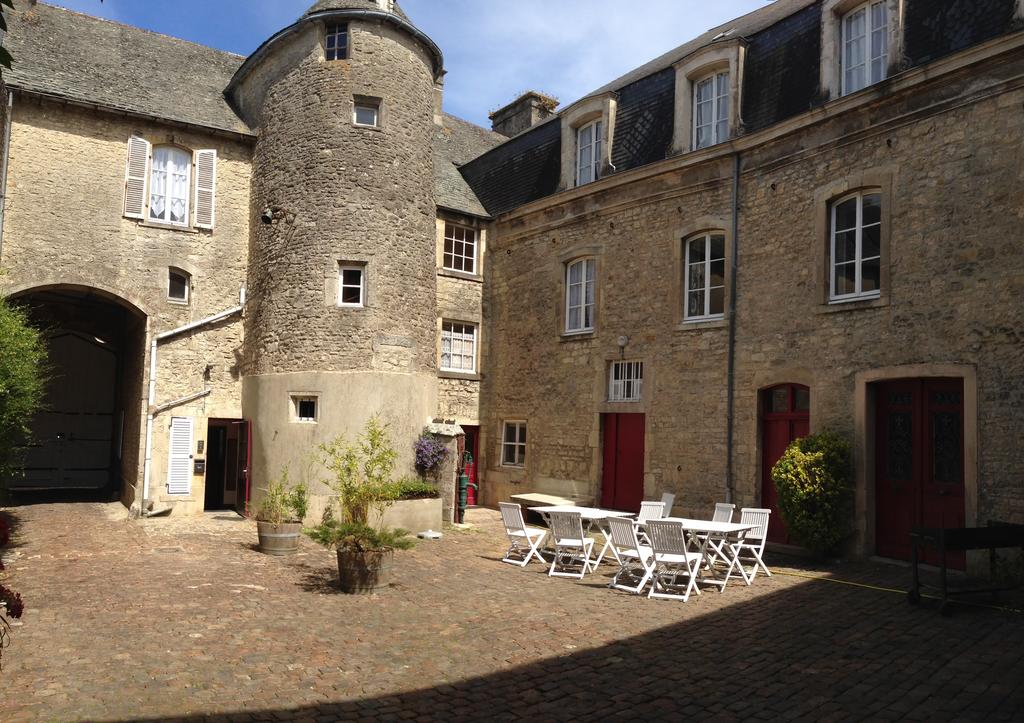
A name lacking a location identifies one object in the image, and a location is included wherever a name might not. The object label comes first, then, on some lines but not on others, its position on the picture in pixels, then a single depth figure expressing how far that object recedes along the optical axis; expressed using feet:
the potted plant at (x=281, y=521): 34.42
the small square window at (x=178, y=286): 46.75
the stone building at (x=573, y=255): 31.68
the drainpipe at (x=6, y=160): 40.98
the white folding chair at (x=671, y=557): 26.66
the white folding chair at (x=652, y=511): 36.17
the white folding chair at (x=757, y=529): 30.53
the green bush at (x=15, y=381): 30.35
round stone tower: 43.55
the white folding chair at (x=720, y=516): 32.38
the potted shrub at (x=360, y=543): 26.86
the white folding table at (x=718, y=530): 28.60
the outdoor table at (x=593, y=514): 31.91
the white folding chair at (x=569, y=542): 30.89
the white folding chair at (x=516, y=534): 32.78
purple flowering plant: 43.88
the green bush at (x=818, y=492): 33.04
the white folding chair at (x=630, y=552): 27.78
